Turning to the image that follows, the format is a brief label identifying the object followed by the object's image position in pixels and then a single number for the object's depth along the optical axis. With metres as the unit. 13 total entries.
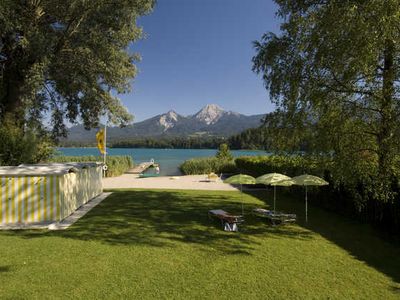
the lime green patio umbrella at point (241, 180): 9.93
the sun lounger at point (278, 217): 9.61
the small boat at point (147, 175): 25.99
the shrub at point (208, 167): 27.44
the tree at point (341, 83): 7.44
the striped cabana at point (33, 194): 9.02
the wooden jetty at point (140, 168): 29.50
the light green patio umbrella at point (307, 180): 9.33
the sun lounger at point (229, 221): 8.76
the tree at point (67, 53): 12.48
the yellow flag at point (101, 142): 21.48
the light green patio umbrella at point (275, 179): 9.80
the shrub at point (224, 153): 29.19
